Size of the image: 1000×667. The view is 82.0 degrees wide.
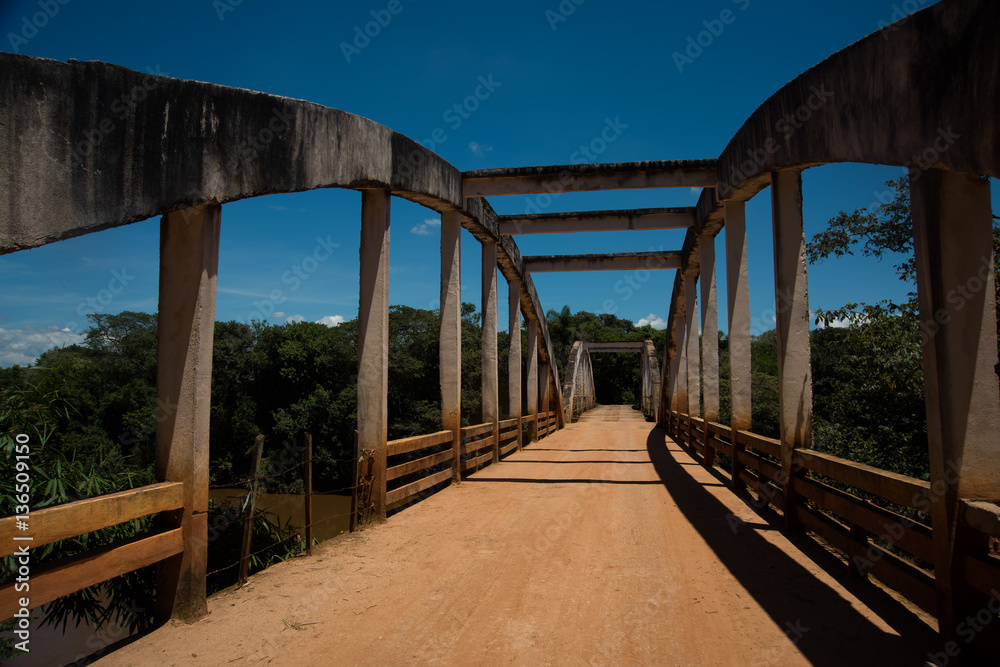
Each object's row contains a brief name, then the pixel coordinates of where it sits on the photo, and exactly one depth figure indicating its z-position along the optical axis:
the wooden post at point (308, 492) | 4.67
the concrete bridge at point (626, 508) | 2.74
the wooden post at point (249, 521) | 4.11
